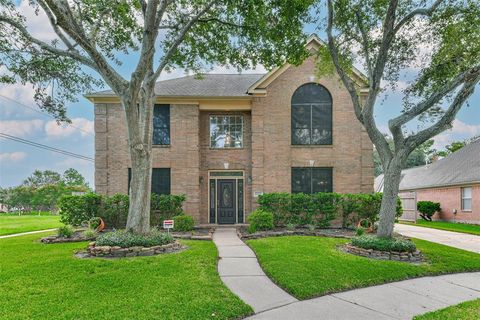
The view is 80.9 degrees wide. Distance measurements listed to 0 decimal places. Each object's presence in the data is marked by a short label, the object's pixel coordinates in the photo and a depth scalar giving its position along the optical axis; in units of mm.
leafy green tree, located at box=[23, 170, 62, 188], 52144
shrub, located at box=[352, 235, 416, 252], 7387
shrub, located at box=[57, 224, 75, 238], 9648
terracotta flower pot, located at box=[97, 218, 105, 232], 11114
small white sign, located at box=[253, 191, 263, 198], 13045
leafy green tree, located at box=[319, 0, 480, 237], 7680
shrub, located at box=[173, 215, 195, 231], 11219
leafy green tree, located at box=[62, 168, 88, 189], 48969
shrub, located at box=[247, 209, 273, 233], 10938
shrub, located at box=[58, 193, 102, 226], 11422
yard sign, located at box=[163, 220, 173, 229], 8833
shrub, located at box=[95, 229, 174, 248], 7508
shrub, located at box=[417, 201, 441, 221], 19750
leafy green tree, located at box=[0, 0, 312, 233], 7762
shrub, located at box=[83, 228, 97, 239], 9788
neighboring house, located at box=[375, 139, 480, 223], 17344
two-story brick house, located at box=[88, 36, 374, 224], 13086
